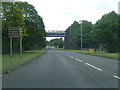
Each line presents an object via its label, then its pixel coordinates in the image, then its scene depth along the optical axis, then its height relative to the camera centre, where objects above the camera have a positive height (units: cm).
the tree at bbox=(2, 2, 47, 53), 3466 +388
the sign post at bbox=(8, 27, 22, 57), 3152 +163
